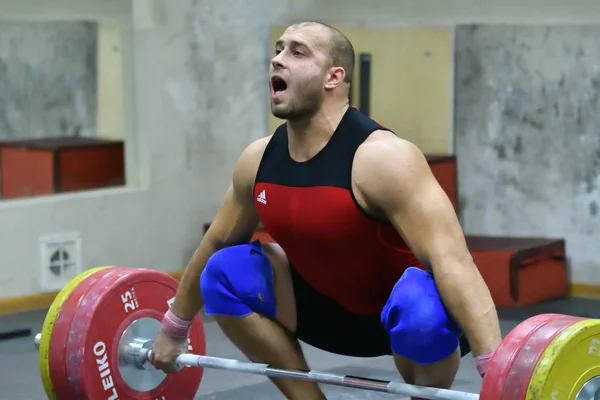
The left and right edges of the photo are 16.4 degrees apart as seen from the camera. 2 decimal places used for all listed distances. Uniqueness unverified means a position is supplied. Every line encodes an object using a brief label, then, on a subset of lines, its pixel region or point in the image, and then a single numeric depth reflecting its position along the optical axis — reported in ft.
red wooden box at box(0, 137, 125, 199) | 30.23
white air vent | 30.23
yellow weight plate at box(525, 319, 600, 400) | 13.15
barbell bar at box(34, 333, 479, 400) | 14.25
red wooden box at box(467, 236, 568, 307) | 29.64
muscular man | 14.44
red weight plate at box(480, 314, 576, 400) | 13.27
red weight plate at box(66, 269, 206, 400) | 17.61
